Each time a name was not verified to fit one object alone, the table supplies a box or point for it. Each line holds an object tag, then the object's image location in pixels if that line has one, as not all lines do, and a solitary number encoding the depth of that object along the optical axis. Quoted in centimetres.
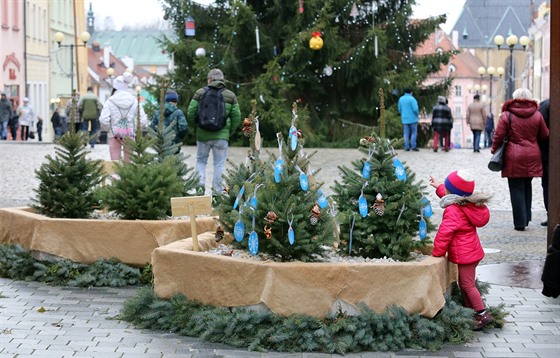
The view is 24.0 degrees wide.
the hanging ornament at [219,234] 921
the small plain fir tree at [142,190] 1102
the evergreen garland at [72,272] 1054
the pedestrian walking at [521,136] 1514
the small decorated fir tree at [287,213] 827
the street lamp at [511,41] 4991
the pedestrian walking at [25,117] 4522
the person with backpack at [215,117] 1647
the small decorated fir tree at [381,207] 870
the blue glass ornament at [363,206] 871
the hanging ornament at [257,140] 960
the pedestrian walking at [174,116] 1764
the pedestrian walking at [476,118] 3566
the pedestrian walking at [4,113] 4337
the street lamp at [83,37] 5156
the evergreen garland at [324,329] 793
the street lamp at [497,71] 6869
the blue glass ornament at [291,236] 816
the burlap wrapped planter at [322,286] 814
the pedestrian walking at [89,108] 3294
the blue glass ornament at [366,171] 885
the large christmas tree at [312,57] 3588
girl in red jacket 868
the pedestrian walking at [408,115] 3212
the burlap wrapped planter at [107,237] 1066
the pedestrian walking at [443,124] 3388
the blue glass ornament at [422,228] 880
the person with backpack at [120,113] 1688
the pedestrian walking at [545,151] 1548
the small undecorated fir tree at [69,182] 1136
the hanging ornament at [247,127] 967
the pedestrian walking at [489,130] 4906
